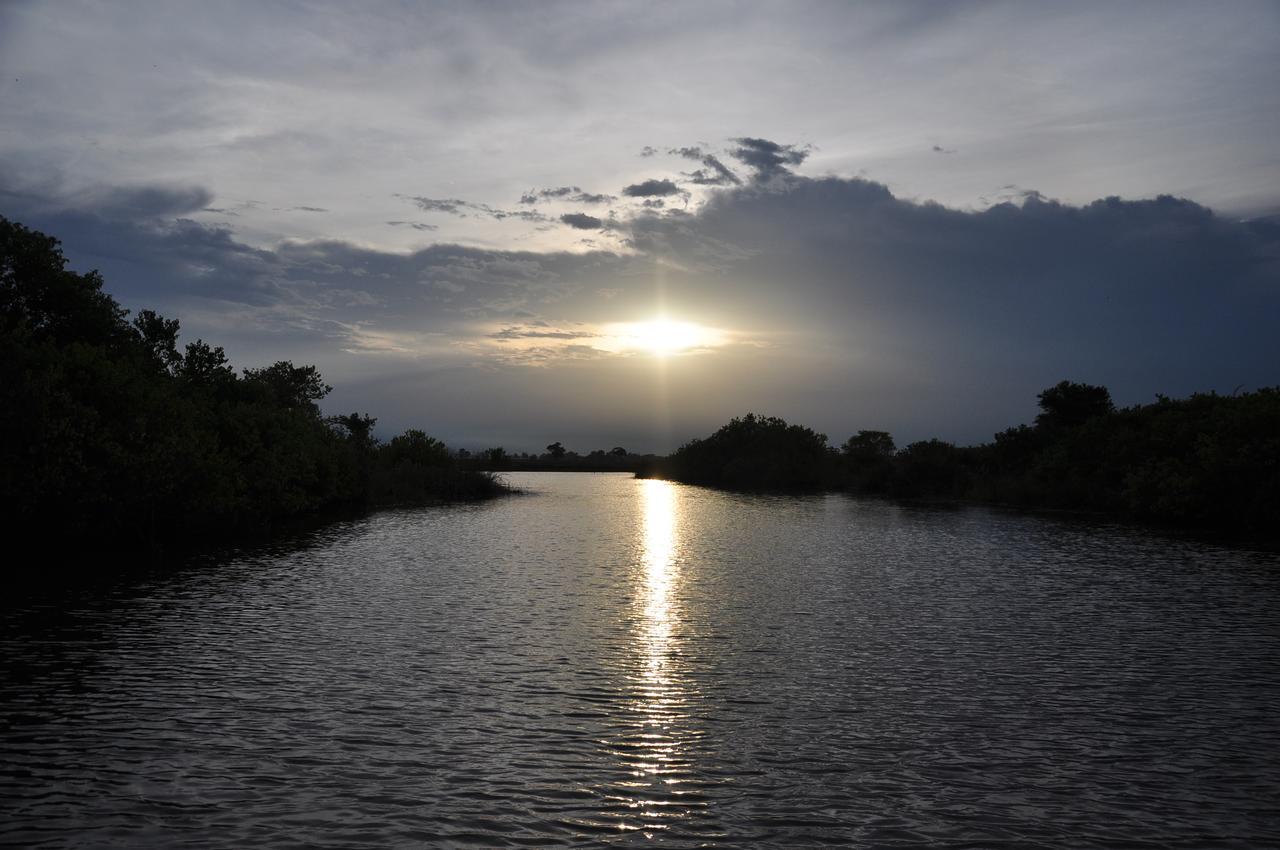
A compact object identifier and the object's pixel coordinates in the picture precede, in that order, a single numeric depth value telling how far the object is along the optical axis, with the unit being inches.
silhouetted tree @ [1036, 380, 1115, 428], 3945.4
